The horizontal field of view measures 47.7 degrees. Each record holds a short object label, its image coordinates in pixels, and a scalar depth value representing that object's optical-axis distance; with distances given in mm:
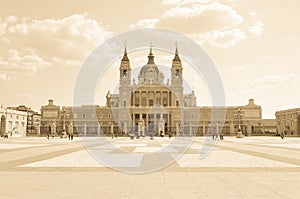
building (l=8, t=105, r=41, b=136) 137000
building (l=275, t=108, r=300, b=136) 92125
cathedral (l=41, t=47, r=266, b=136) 113875
